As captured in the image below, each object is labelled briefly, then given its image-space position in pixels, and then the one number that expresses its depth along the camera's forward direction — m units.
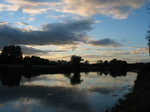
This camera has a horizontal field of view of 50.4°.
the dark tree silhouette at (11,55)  85.94
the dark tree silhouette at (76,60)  101.00
